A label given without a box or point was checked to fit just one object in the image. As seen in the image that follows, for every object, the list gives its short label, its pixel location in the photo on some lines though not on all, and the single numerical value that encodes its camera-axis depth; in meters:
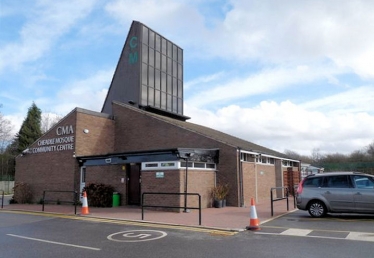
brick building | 16.70
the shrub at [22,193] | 23.05
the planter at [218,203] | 17.76
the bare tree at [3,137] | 47.03
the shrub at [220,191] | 18.08
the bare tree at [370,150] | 62.49
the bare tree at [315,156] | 83.15
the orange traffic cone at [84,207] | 14.77
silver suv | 12.19
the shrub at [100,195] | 18.61
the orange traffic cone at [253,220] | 10.42
